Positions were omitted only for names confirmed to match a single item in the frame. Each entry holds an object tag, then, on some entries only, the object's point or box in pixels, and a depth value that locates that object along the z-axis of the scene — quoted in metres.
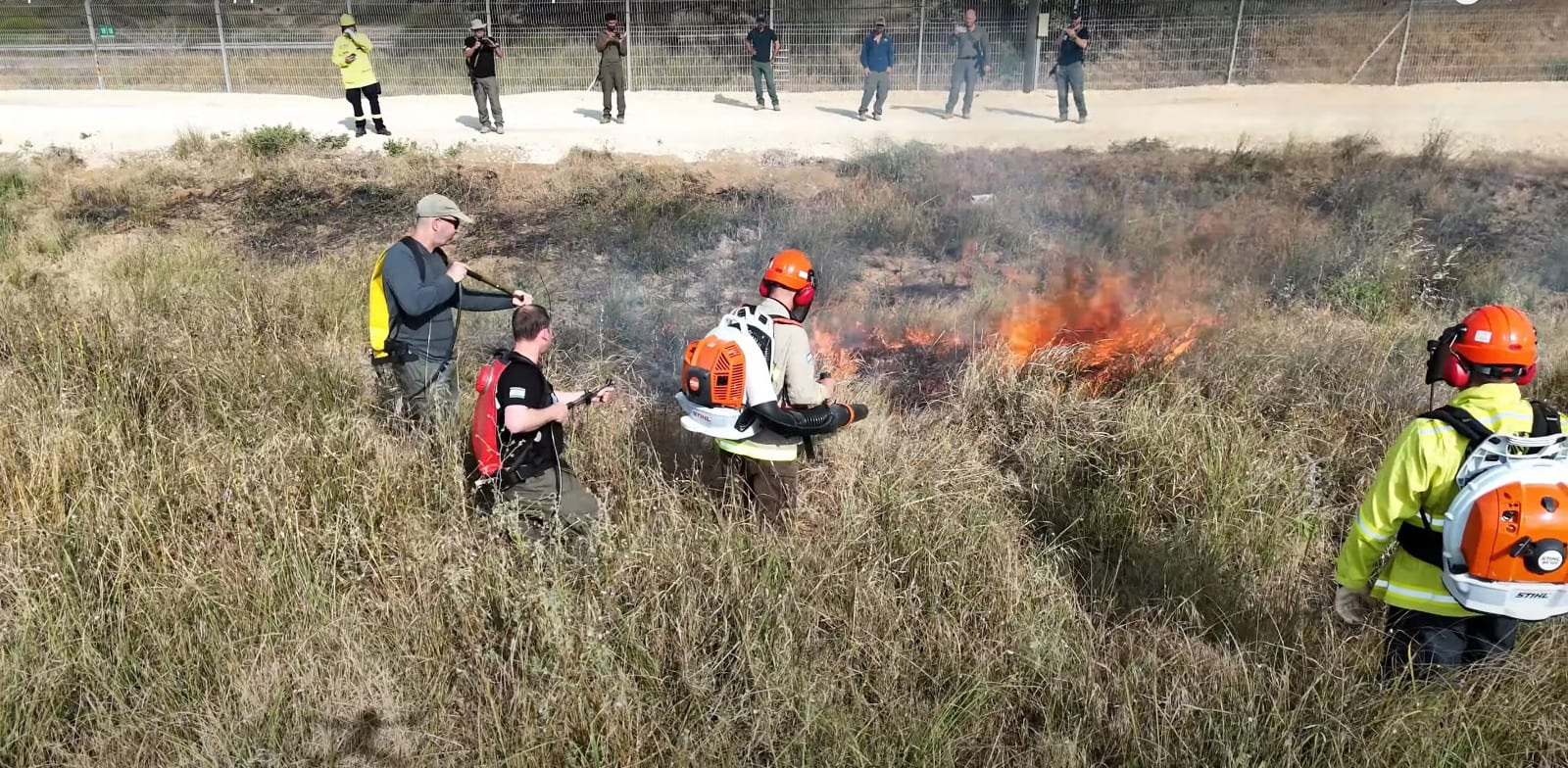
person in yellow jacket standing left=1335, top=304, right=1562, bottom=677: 2.76
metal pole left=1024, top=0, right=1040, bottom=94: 16.67
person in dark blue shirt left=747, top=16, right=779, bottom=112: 15.47
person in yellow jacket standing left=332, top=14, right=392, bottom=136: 13.14
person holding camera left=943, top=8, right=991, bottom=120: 15.33
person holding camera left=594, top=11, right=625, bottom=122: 14.31
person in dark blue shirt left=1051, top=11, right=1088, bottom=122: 14.15
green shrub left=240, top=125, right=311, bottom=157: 13.61
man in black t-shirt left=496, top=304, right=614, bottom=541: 3.82
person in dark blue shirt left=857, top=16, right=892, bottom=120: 15.27
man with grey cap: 4.68
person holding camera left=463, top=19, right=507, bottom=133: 13.48
